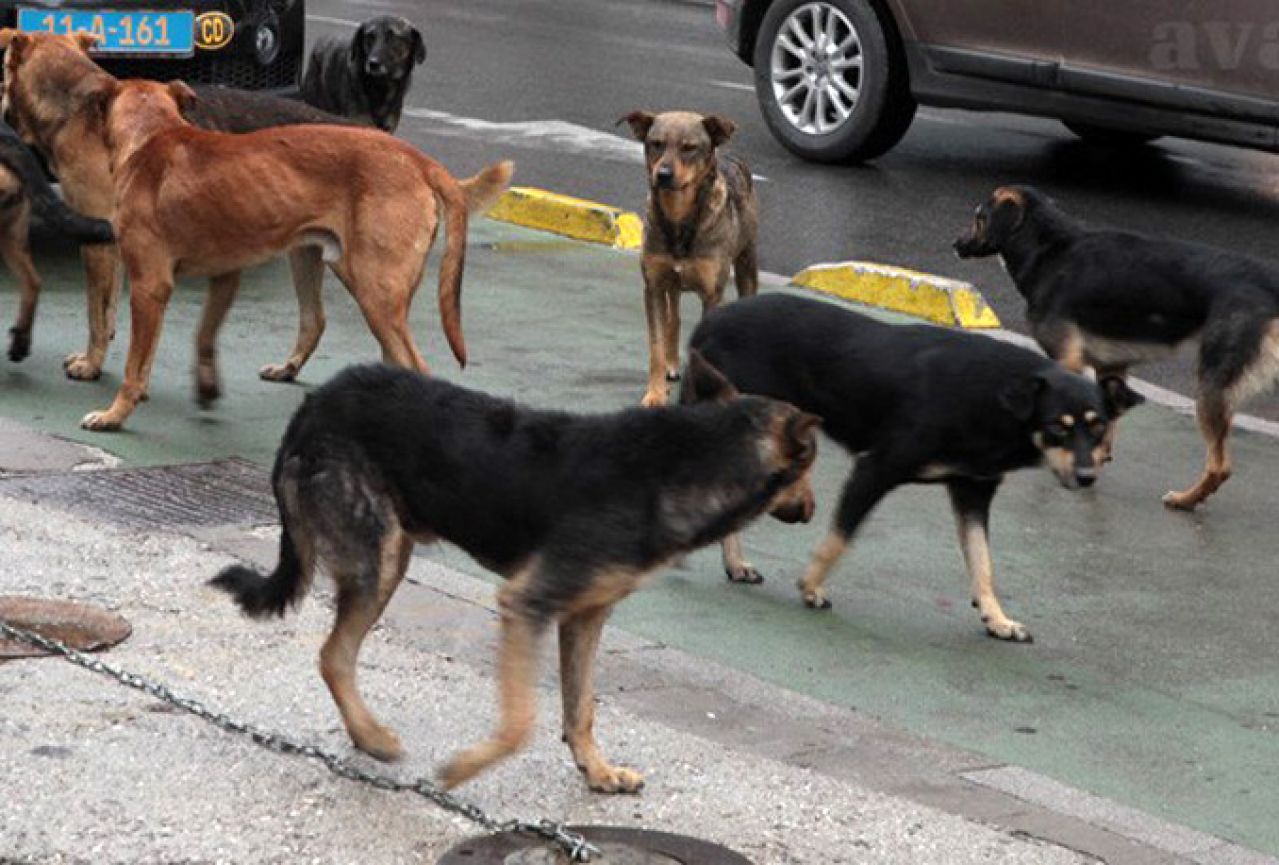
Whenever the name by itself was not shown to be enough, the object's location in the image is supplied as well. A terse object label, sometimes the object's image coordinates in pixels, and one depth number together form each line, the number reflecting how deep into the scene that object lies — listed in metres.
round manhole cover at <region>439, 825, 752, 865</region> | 9.00
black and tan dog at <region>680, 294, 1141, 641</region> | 12.27
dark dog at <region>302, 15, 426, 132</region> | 21.44
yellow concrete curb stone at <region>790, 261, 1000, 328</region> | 19.53
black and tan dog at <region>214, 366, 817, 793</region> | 9.31
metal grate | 13.08
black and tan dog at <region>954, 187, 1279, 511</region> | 14.73
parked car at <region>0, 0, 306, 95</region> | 19.06
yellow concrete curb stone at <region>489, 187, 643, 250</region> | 22.04
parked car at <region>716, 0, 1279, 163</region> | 23.80
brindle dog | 16.71
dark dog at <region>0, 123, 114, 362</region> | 15.59
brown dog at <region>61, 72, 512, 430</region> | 14.98
